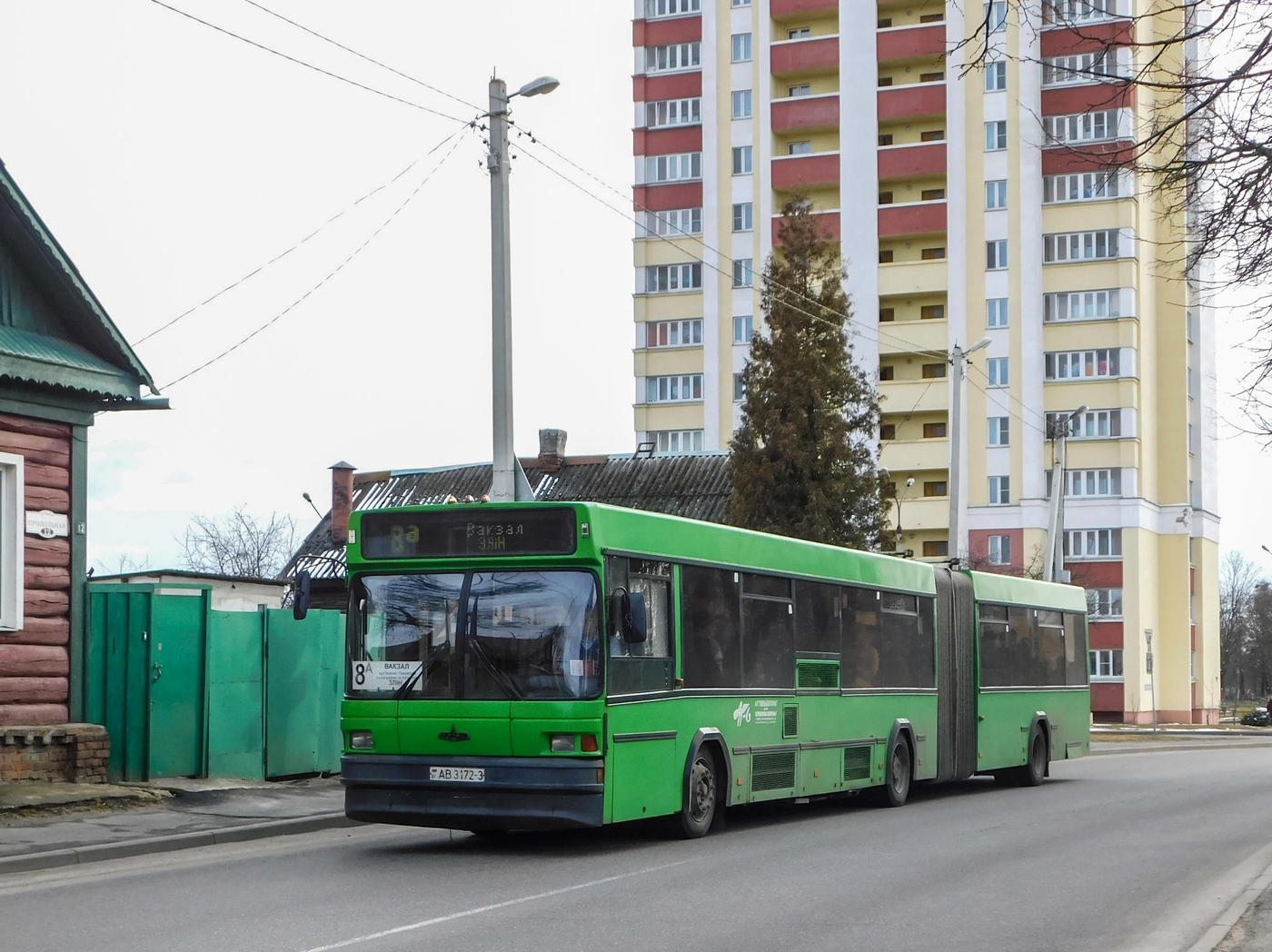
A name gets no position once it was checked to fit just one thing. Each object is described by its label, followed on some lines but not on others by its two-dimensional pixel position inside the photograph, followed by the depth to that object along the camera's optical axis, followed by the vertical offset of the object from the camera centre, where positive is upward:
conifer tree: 36.44 +3.91
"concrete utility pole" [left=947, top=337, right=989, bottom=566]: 35.56 +3.90
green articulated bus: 13.70 -0.53
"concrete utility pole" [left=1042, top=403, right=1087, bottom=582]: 42.75 +2.06
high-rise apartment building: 73.00 +14.40
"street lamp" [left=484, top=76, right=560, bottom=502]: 20.27 +3.72
